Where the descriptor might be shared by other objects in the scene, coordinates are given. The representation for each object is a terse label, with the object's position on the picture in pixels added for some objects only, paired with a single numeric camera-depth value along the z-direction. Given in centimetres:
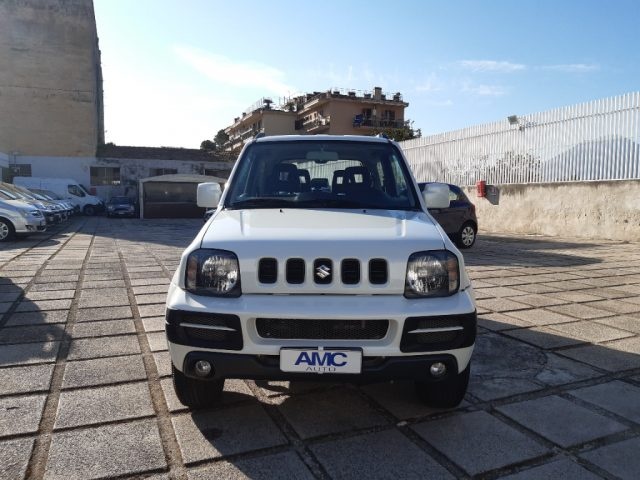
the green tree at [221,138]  7994
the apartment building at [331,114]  5416
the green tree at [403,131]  4781
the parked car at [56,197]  2073
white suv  250
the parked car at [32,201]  1418
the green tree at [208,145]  7718
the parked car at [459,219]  1088
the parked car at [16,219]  1259
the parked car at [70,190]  2701
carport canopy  2745
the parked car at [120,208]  2745
